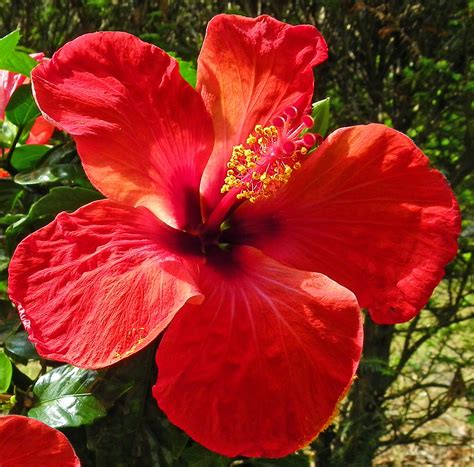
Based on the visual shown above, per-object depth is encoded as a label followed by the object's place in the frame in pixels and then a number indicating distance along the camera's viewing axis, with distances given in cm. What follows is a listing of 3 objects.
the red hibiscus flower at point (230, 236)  24
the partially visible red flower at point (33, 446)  25
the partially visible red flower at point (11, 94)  34
